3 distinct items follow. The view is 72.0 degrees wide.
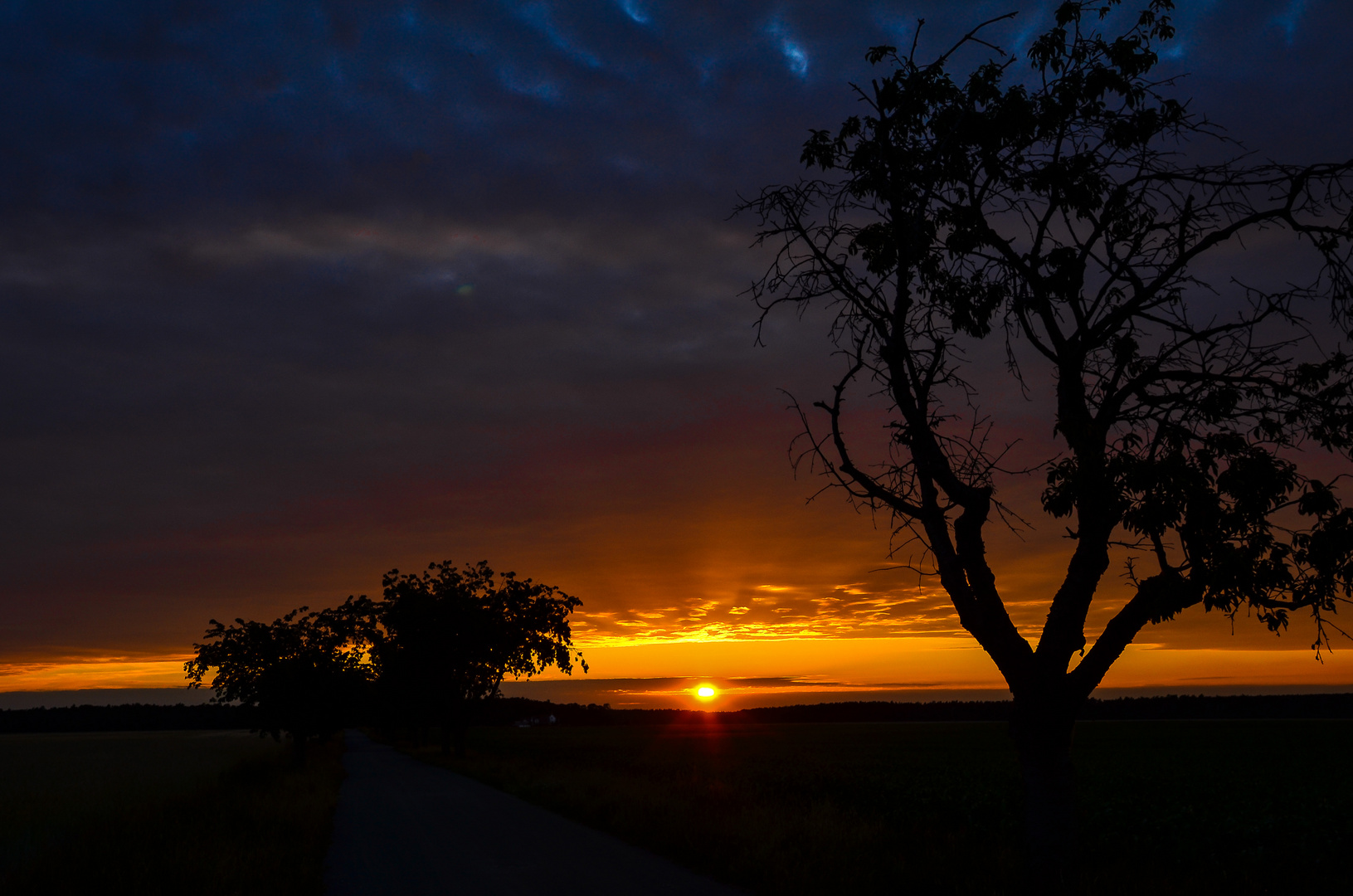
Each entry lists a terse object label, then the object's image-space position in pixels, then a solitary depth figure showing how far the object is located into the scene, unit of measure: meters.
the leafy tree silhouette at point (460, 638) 58.53
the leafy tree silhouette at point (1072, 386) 8.91
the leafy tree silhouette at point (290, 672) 46.94
